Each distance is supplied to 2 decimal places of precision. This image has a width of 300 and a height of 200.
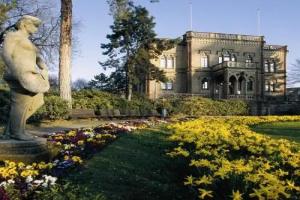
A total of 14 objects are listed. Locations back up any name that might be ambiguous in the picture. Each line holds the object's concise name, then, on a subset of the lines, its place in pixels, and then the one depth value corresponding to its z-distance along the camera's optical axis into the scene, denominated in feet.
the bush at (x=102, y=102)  46.41
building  107.71
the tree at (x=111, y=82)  88.20
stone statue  13.30
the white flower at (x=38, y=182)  10.93
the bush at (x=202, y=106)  65.25
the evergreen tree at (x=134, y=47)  85.81
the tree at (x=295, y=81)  152.34
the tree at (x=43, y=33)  60.83
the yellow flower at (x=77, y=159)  14.05
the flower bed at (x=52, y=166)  10.52
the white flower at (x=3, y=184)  10.58
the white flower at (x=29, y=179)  11.17
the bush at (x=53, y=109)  34.32
